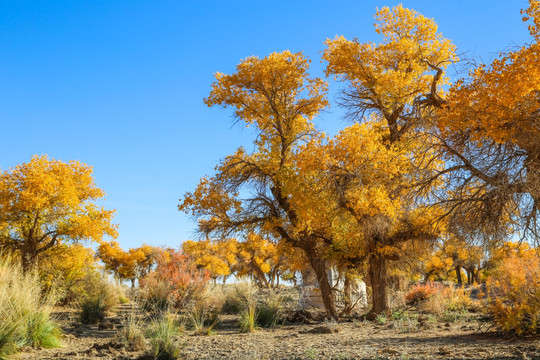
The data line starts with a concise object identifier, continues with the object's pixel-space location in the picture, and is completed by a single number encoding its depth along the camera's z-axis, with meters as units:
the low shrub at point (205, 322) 11.52
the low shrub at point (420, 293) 18.58
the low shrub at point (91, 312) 15.53
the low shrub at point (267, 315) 13.35
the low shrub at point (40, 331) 9.30
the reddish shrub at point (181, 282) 18.05
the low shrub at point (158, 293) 17.17
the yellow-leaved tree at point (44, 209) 19.91
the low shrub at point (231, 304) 18.37
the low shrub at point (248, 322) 12.14
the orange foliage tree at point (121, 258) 39.80
